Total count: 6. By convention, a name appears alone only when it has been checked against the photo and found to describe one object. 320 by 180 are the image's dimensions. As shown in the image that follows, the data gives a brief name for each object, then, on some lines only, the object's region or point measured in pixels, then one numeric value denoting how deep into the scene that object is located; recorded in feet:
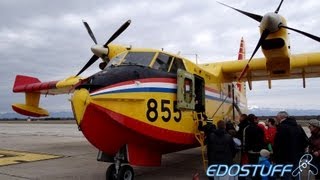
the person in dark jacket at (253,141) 27.37
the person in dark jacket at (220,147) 23.15
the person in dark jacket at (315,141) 25.89
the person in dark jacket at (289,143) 23.65
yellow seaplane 24.14
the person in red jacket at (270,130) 33.59
